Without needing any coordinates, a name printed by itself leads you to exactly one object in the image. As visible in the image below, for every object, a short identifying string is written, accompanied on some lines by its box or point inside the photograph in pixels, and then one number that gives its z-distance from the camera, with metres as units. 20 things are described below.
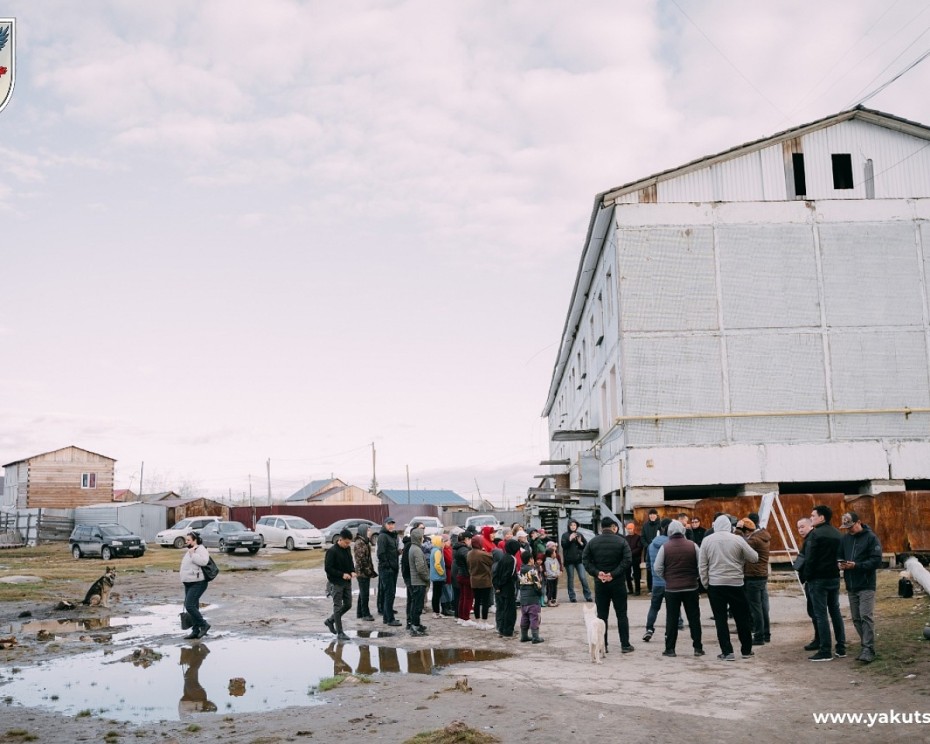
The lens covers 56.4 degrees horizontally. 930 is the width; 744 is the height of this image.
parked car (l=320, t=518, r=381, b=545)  41.84
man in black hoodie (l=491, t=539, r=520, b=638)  13.48
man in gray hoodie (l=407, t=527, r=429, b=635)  14.02
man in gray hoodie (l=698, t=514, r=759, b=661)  10.80
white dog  10.85
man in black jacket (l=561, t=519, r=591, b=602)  17.75
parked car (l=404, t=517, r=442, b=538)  43.81
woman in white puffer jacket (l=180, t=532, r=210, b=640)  13.85
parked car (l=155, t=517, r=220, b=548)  45.41
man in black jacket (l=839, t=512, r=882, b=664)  9.85
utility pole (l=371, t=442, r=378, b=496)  83.69
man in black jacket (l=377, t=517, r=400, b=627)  15.42
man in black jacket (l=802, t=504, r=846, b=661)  10.30
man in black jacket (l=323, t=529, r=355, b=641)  13.69
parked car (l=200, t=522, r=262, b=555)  35.91
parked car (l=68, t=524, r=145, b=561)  34.25
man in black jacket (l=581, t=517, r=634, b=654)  11.85
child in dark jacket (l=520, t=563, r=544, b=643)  12.91
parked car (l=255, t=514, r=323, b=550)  39.34
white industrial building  23.19
